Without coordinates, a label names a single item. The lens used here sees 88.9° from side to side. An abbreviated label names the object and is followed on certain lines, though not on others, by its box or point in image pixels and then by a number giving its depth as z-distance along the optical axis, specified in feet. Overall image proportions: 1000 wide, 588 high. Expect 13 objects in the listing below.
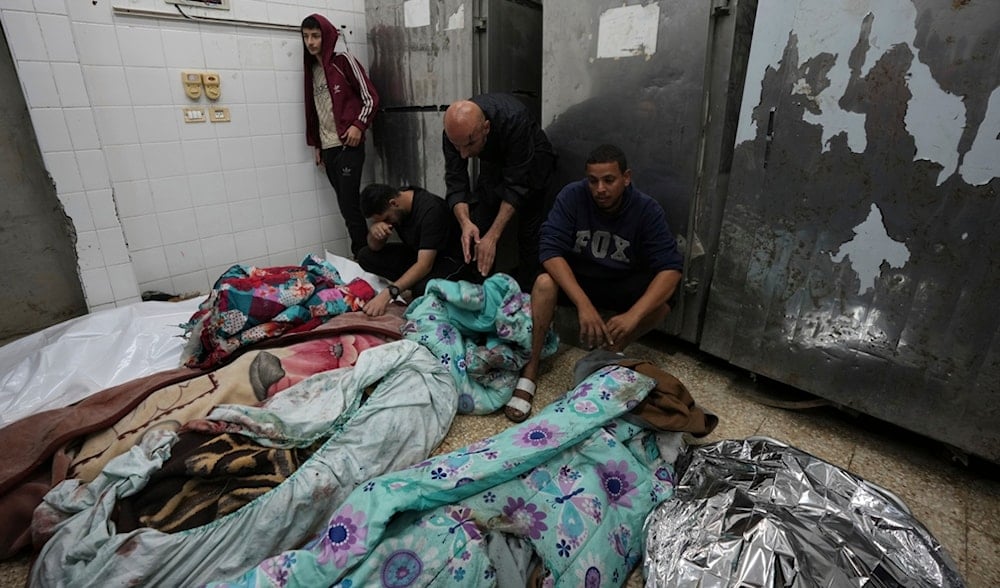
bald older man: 7.14
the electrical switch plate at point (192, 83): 8.43
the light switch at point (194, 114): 8.61
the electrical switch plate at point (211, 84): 8.59
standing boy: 9.14
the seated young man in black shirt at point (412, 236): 7.47
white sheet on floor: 5.82
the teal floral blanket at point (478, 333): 6.19
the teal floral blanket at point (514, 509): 3.52
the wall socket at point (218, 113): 8.85
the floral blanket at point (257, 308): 6.29
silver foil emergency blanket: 3.51
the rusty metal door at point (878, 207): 4.38
